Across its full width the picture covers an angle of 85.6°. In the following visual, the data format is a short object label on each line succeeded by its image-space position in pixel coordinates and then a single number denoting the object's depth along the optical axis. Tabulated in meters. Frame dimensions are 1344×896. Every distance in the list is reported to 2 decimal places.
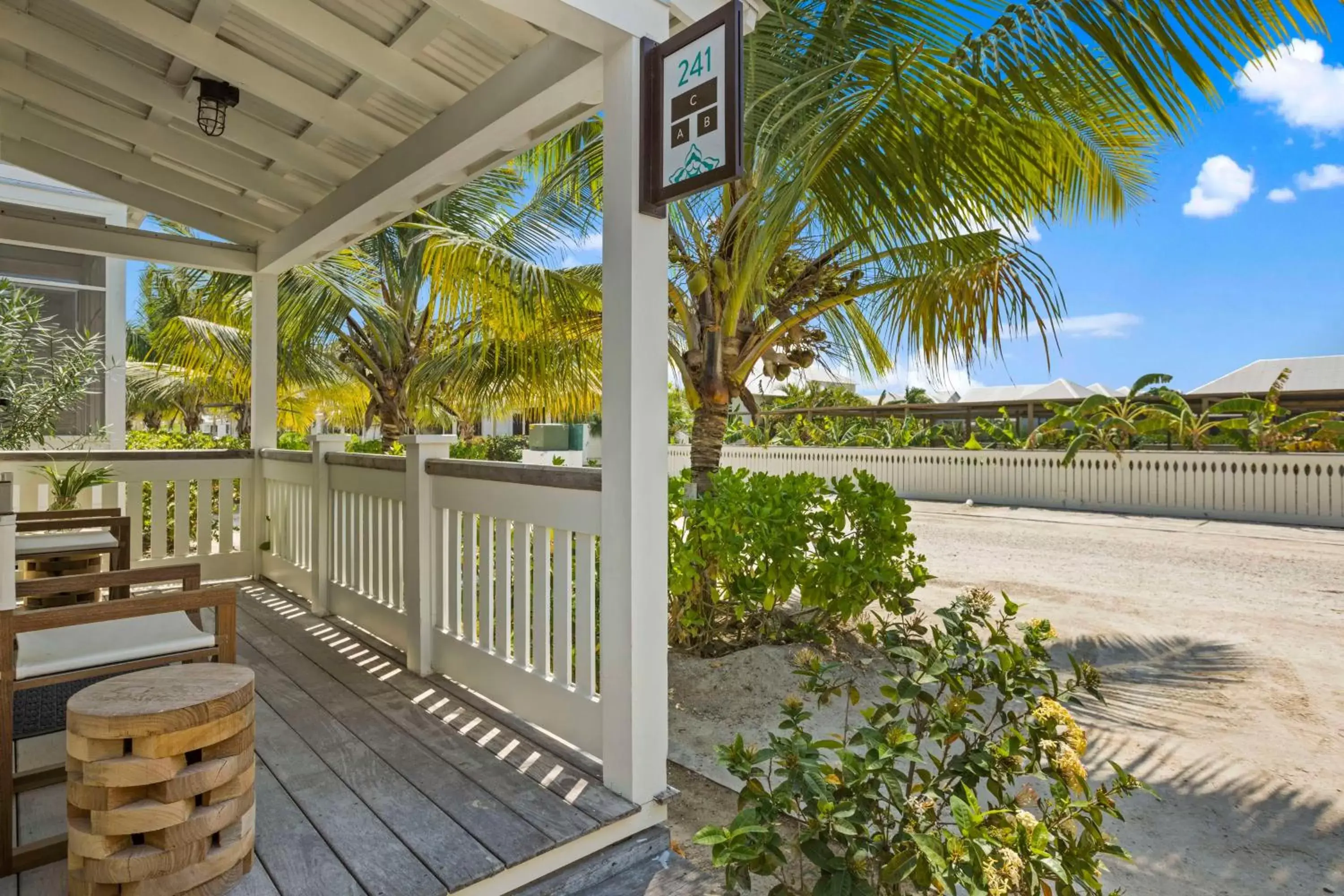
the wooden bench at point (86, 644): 1.70
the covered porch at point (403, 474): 2.16
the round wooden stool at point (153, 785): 1.50
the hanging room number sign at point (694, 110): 1.93
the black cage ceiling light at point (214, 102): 3.19
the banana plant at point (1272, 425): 10.41
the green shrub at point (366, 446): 8.12
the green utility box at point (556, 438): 22.22
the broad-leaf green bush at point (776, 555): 3.79
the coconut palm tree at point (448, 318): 4.52
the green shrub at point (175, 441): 8.88
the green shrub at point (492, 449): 7.04
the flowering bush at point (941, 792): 1.48
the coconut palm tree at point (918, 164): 2.79
